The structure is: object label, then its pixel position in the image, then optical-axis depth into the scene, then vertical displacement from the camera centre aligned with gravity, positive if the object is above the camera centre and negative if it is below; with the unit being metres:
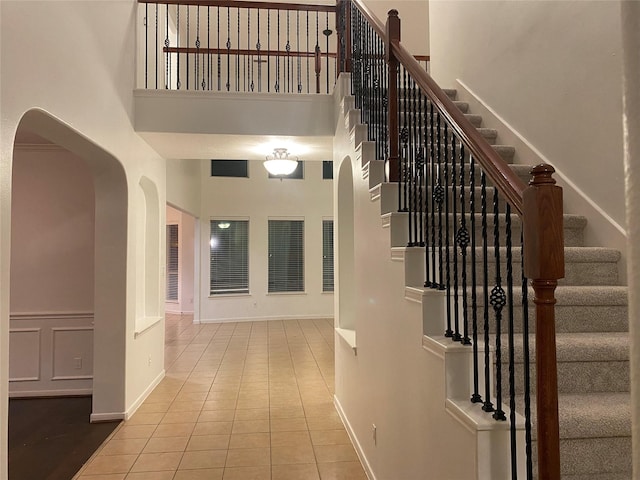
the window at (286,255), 10.34 +0.02
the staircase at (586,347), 1.47 -0.40
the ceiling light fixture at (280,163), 4.93 +1.13
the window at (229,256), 9.96 +0.00
